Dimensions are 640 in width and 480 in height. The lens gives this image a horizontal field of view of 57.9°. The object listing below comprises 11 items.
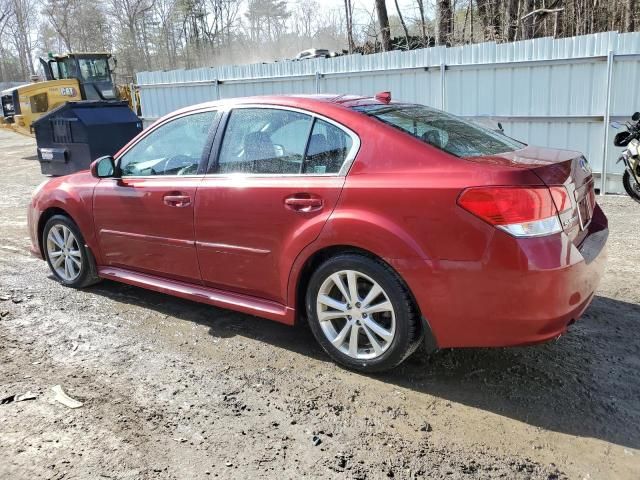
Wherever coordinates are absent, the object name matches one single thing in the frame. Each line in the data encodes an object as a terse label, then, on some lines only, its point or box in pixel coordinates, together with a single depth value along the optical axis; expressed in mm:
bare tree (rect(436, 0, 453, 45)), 16688
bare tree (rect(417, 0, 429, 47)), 19188
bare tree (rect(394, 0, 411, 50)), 18719
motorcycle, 7309
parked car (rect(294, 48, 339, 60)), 28145
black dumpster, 11742
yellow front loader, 19250
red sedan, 2930
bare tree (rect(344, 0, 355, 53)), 22012
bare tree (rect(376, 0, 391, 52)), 19781
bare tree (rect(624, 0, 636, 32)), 14409
